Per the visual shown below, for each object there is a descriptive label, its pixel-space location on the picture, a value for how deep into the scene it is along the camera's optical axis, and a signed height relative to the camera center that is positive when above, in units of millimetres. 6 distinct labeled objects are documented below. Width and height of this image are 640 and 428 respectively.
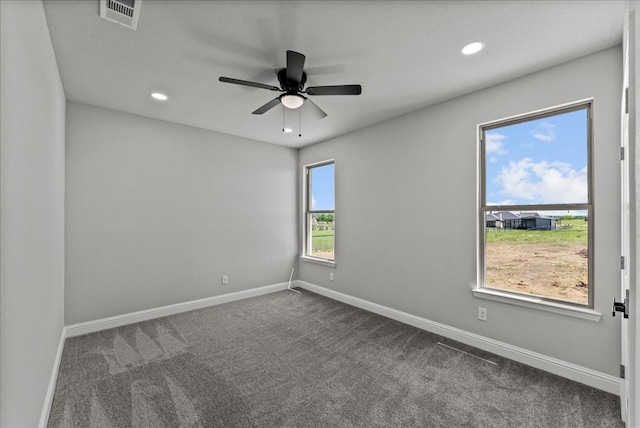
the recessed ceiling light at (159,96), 2891 +1256
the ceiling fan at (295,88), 1998 +1021
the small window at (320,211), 4676 +23
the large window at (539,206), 2285 +61
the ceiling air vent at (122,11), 1670 +1279
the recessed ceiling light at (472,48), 2047 +1260
